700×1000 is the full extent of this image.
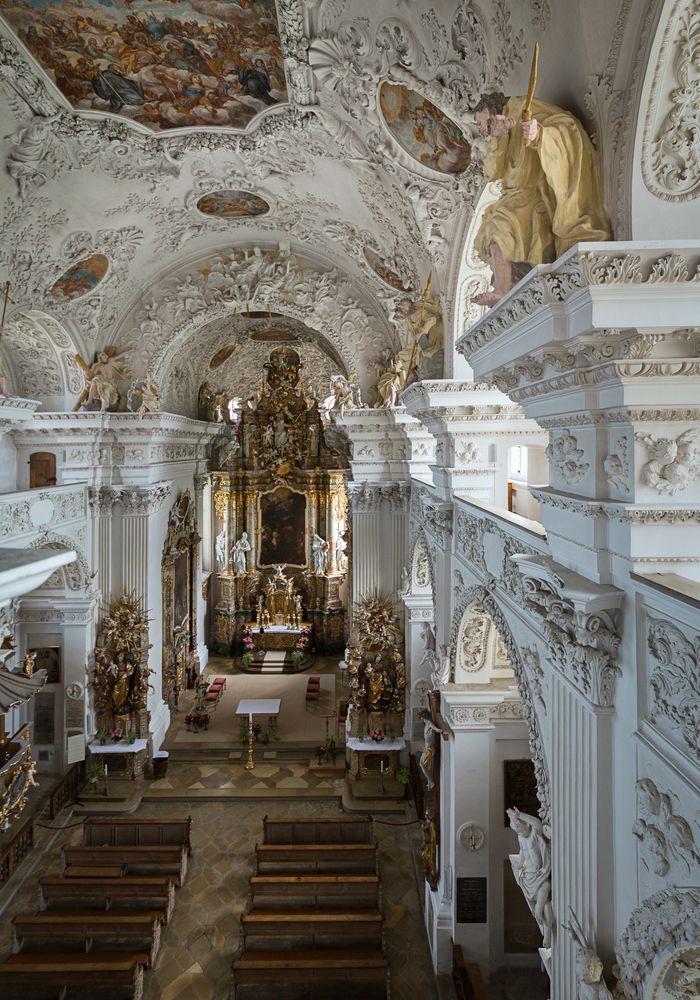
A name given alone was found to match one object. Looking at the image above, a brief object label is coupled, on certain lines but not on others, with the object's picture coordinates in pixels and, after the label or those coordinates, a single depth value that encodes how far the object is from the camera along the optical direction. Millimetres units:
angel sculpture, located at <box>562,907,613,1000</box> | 3486
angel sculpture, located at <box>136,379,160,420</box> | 14559
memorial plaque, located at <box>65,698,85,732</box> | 14391
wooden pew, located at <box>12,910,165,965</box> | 8945
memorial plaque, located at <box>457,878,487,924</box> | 8234
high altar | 23438
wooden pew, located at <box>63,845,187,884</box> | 10898
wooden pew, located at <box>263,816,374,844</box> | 11781
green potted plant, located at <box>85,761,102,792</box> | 14016
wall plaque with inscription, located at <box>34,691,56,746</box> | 14852
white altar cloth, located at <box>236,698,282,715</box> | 15547
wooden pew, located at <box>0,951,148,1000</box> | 8023
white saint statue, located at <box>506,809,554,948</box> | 4668
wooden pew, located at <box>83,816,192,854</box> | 11789
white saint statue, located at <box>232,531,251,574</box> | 23609
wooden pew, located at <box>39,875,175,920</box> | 9844
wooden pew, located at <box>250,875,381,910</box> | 9852
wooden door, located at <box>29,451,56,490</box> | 14633
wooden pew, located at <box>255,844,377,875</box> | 10719
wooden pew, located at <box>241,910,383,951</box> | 8961
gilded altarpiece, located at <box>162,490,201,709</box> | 16906
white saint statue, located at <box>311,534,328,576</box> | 23688
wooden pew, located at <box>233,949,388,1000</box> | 8164
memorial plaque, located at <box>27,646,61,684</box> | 14750
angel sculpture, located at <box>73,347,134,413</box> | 14039
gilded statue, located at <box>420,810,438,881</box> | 9359
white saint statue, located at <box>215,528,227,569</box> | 23688
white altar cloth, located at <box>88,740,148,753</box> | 14227
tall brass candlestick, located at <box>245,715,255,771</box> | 15328
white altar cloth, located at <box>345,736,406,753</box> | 14172
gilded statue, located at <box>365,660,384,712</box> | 14312
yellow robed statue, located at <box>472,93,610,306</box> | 3691
